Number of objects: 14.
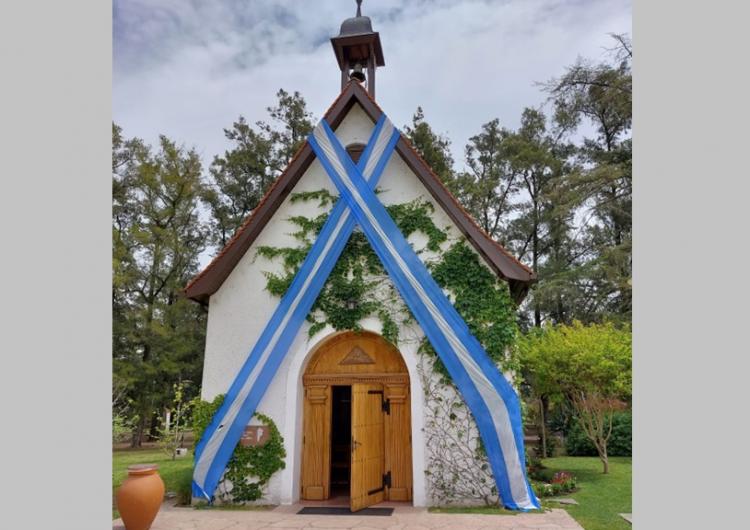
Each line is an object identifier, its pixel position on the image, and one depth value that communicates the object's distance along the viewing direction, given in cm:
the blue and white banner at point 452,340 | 796
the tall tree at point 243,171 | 2808
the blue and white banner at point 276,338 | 859
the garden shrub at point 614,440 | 1583
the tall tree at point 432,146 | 2614
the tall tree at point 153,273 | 2377
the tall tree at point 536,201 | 2591
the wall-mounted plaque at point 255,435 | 869
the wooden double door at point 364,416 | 847
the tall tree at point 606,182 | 1908
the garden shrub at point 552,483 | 937
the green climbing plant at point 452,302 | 821
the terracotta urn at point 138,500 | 671
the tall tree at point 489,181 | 2663
